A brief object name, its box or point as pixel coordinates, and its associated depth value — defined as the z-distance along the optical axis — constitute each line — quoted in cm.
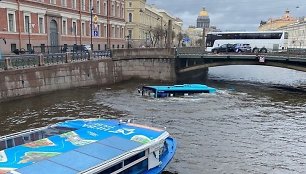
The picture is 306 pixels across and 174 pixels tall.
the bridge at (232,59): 3514
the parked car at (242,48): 4653
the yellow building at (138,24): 7859
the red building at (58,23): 3675
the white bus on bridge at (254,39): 5134
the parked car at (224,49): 4663
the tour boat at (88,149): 805
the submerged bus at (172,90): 2819
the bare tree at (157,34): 8060
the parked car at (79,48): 3915
